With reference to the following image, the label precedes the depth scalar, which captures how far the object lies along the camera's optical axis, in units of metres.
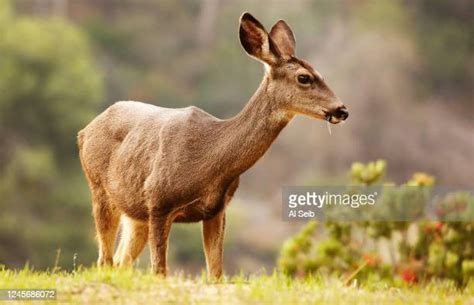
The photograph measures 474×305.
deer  16.09
